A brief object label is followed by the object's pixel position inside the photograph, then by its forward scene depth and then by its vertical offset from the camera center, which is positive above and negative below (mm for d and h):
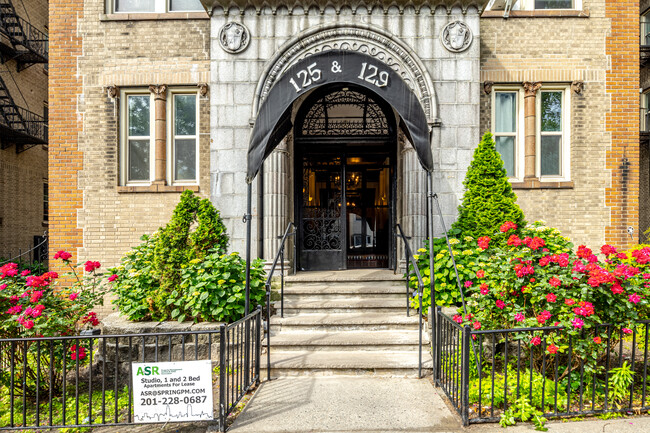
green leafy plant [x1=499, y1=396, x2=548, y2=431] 3848 -1976
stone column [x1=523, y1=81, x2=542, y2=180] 8234 +1859
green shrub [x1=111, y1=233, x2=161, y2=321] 5758 -1137
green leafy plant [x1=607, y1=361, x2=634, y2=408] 4176 -1771
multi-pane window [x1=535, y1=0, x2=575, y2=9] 8579 +4623
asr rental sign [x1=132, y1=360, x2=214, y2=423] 3686 -1641
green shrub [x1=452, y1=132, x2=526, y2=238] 6633 +320
